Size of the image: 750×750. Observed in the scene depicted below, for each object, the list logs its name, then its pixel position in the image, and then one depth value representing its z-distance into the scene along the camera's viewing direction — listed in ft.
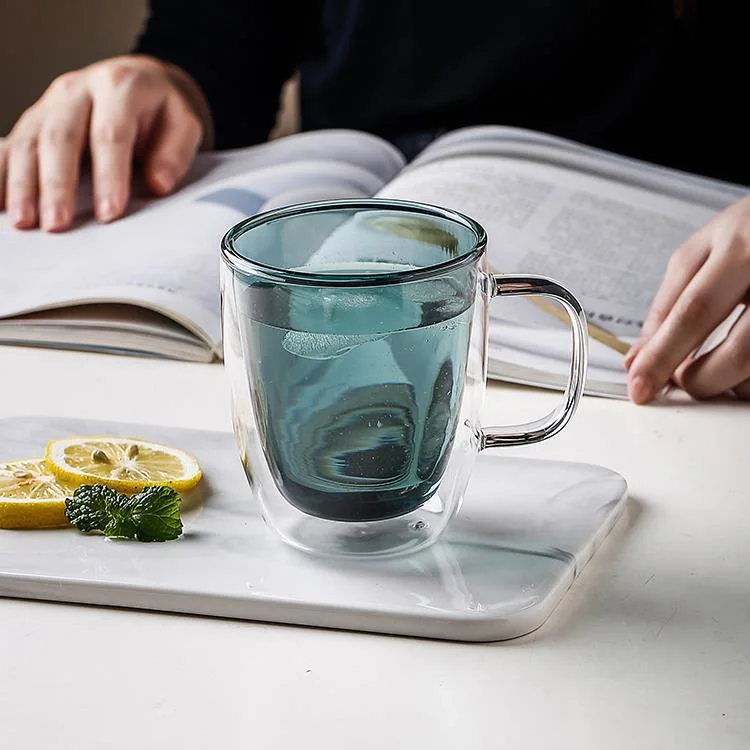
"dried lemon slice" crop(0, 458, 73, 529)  2.43
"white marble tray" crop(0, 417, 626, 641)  2.28
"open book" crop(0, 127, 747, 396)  3.07
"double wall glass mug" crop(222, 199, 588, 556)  2.31
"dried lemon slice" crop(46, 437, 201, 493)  2.50
